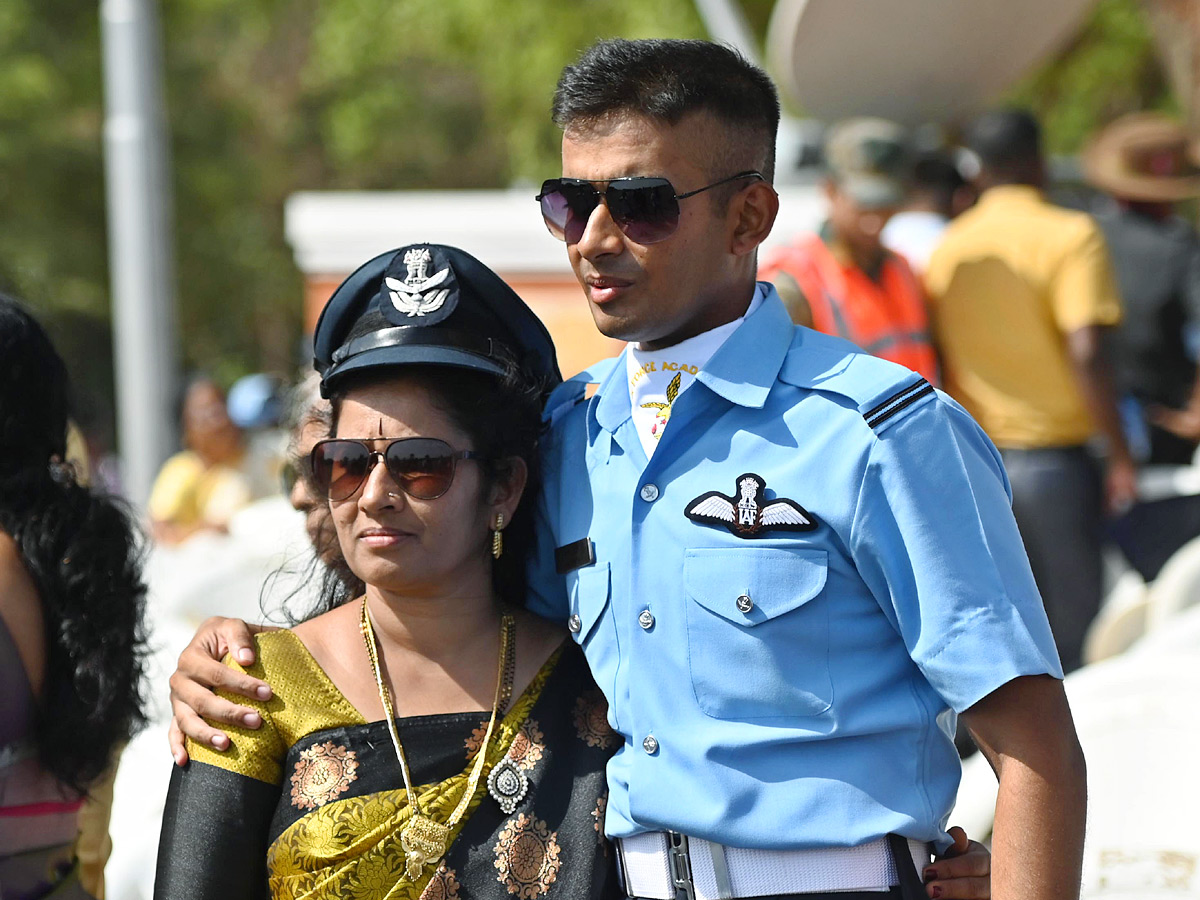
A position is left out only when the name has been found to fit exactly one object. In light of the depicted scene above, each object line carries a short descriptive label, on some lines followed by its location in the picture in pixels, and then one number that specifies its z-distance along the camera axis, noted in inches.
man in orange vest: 334.0
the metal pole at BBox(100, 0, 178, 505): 593.3
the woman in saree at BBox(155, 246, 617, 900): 151.9
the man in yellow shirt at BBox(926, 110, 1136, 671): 370.0
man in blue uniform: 139.8
